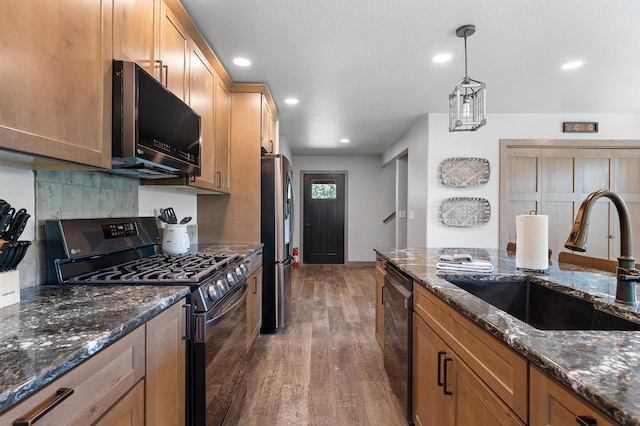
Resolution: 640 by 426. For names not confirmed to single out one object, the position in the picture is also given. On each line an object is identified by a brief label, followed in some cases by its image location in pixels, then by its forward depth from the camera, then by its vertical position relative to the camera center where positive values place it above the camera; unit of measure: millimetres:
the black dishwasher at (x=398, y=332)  1645 -683
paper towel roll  1520 -127
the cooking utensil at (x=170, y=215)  2262 -13
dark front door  6871 -107
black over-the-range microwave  1251 +387
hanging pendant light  2008 +707
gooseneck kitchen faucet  1003 -90
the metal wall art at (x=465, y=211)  3842 +45
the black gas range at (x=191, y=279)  1300 -279
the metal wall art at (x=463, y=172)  3830 +517
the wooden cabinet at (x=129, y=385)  647 -444
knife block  1001 -244
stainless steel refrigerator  2957 -274
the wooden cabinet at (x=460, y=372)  789 -502
